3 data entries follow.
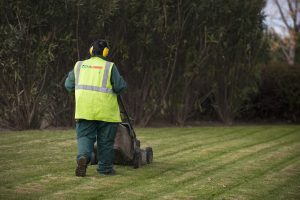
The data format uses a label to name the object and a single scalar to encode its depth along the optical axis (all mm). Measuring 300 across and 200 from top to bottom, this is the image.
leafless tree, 49068
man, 15247
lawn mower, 16061
